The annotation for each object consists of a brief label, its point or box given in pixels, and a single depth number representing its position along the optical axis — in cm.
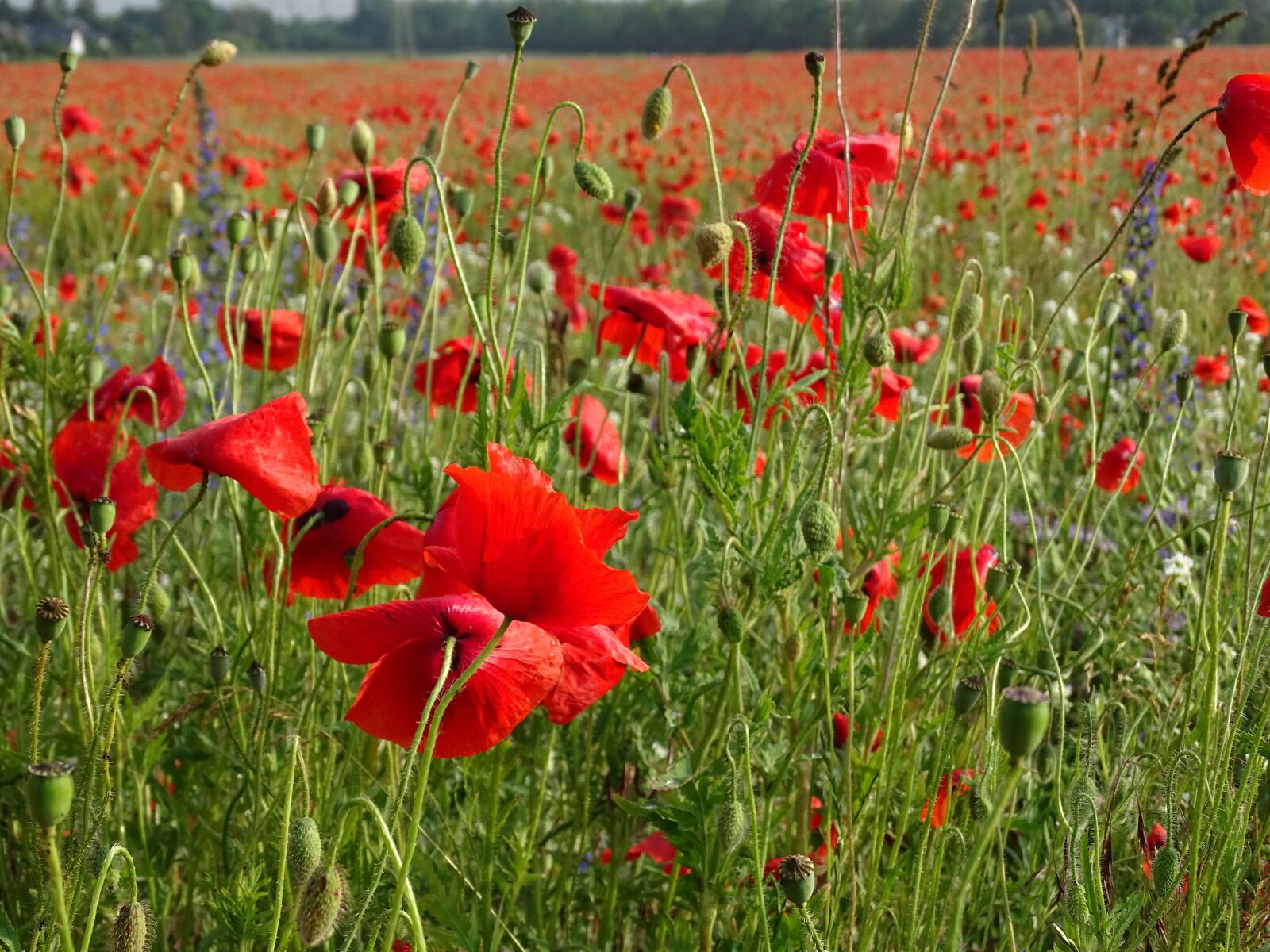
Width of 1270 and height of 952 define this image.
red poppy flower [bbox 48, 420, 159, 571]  64
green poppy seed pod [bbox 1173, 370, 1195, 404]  60
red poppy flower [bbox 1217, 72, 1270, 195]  55
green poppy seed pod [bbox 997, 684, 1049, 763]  34
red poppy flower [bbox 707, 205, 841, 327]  67
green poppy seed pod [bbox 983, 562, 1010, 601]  53
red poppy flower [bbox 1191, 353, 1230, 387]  238
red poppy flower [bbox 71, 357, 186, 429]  75
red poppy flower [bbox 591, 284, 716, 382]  69
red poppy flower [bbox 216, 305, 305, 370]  81
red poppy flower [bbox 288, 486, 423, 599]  56
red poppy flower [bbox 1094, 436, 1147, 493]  88
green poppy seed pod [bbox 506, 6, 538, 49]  51
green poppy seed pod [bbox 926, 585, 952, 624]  55
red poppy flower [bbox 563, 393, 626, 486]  70
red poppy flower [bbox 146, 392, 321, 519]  49
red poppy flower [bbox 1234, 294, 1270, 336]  233
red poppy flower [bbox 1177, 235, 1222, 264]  264
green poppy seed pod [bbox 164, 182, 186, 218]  82
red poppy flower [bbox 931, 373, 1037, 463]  71
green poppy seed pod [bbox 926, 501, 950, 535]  52
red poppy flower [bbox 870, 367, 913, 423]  66
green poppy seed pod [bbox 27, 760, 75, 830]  36
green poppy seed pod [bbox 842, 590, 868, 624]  53
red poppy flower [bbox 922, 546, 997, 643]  62
